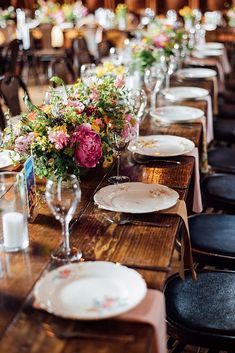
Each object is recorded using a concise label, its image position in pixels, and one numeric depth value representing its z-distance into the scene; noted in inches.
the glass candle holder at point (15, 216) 67.0
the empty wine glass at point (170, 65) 163.2
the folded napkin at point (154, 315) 53.3
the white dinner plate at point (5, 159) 96.4
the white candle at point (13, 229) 66.8
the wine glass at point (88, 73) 138.1
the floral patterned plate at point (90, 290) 53.7
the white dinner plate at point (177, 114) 127.0
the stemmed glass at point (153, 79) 132.0
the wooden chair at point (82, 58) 219.1
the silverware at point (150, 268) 64.0
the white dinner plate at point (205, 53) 232.8
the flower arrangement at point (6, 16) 355.7
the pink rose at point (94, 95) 92.0
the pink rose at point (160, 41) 171.8
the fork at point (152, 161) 99.4
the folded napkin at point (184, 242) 77.7
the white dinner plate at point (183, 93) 149.7
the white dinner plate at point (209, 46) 248.5
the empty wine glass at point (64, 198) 63.4
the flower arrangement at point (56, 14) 374.3
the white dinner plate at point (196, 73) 184.5
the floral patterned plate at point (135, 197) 78.1
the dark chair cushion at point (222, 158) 140.9
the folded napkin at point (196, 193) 105.6
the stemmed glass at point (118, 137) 86.7
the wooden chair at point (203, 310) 72.4
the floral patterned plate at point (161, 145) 102.0
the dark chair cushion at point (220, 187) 119.6
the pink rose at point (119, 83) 103.3
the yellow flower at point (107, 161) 88.6
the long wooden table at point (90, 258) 51.1
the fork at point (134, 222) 74.3
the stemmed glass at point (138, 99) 108.6
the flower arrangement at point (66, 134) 81.0
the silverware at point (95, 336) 51.2
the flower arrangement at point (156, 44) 160.6
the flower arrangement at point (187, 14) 263.9
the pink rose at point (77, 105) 85.6
